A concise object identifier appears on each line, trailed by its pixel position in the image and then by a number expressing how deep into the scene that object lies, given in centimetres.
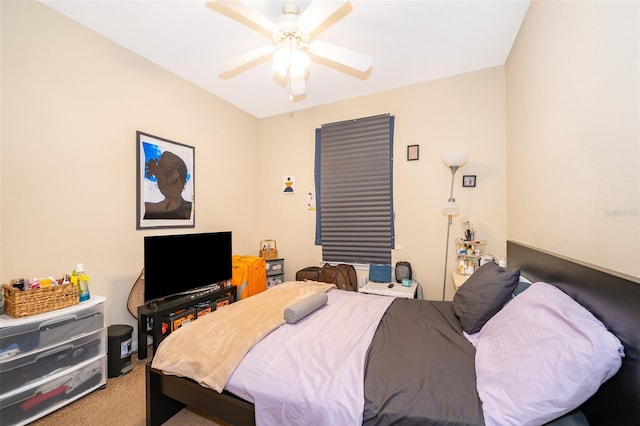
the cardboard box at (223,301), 287
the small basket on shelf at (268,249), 384
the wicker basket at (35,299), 162
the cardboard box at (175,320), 233
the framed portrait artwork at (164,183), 259
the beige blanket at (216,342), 134
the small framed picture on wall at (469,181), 288
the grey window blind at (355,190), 332
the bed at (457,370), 85
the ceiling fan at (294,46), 164
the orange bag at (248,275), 318
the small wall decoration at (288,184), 396
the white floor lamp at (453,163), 265
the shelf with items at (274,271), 370
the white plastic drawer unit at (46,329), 158
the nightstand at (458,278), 237
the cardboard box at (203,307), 263
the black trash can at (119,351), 212
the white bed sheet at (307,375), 108
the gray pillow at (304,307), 169
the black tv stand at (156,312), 227
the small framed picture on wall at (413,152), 317
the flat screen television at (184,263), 232
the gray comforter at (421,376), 98
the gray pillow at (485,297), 154
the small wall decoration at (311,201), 378
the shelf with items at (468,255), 267
